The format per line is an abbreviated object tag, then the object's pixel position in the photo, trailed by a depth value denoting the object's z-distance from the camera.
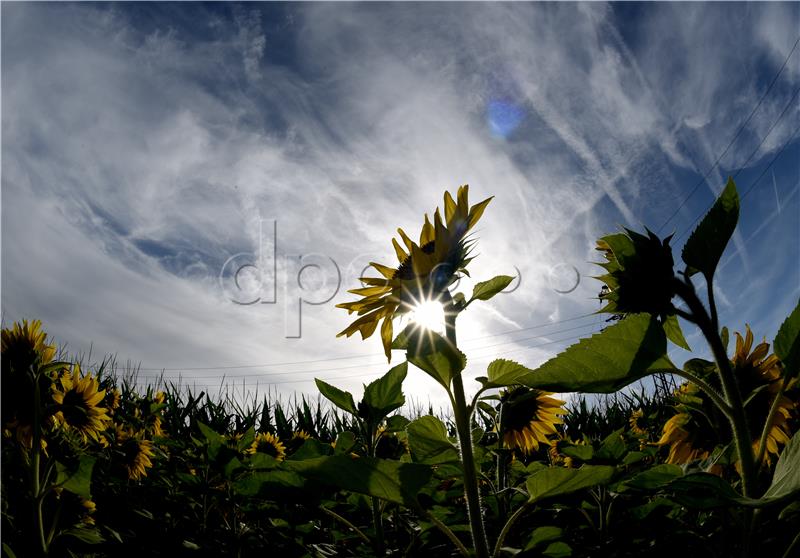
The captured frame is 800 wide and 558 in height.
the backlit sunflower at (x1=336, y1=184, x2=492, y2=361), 1.01
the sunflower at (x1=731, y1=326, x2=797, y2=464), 1.13
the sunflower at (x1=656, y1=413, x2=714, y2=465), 1.34
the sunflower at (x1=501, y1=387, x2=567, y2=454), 2.12
